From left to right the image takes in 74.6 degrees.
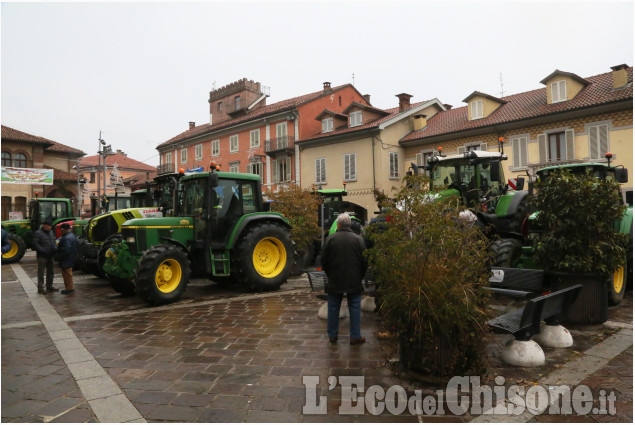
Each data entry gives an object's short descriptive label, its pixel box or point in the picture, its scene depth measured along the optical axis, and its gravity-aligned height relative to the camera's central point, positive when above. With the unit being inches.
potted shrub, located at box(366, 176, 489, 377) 135.3 -26.3
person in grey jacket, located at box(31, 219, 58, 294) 352.8 -25.3
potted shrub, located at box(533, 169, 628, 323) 197.0 -14.8
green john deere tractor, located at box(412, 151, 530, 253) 299.6 +18.4
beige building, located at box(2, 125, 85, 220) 1259.0 +188.4
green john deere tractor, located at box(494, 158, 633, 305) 247.5 -27.0
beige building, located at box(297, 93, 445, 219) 953.5 +160.5
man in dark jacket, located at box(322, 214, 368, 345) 187.0 -27.3
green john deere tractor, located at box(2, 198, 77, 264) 630.5 +6.2
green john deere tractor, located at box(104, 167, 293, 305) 278.4 -18.4
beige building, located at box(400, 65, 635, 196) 684.7 +159.9
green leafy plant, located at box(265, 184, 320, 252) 438.9 +3.8
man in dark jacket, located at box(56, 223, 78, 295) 339.3 -27.8
